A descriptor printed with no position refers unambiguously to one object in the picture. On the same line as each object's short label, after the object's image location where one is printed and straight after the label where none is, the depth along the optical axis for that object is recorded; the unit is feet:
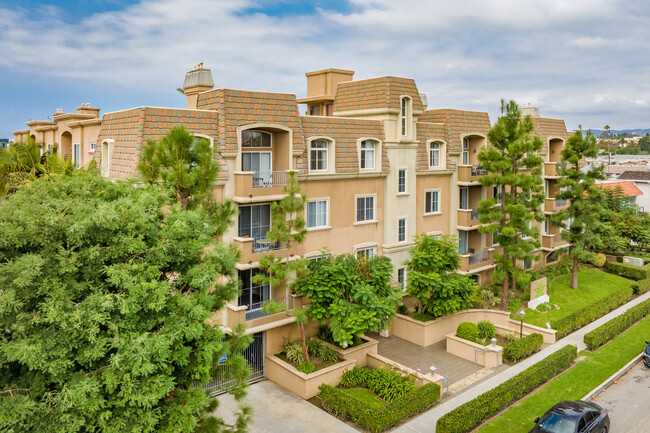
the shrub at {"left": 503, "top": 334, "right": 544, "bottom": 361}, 78.90
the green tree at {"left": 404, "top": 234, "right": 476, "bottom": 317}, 83.82
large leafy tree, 32.14
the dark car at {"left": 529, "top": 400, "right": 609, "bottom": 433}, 54.34
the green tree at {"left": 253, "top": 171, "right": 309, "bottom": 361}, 67.72
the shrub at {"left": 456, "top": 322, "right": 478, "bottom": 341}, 83.71
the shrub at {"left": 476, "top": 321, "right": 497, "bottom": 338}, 86.28
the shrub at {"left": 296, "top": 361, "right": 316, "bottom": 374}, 69.46
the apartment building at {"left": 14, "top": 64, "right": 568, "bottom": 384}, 69.82
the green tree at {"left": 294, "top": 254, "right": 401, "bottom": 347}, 69.46
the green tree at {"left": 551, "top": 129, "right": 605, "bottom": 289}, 108.06
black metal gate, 70.33
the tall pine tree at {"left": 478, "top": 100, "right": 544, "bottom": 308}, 93.61
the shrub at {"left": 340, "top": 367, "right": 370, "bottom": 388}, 70.23
